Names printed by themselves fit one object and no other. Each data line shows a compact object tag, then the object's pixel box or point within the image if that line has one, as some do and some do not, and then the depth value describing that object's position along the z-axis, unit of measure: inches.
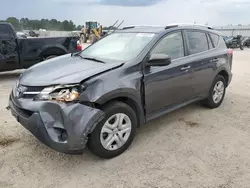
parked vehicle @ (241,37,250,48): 738.6
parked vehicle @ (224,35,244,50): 700.1
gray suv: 87.0
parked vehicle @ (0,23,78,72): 223.7
